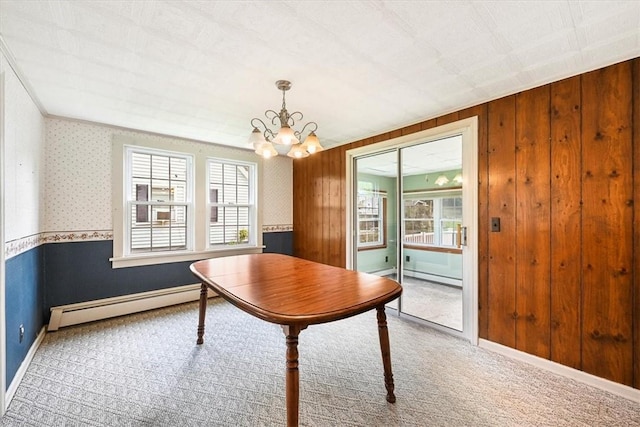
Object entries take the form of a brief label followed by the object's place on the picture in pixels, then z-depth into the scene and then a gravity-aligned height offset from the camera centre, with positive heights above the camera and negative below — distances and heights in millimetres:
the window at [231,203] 4051 +178
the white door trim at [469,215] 2541 -6
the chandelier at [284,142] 1924 +541
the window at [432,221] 3531 -88
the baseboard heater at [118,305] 2844 -1054
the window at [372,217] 3975 -38
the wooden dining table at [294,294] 1300 -457
